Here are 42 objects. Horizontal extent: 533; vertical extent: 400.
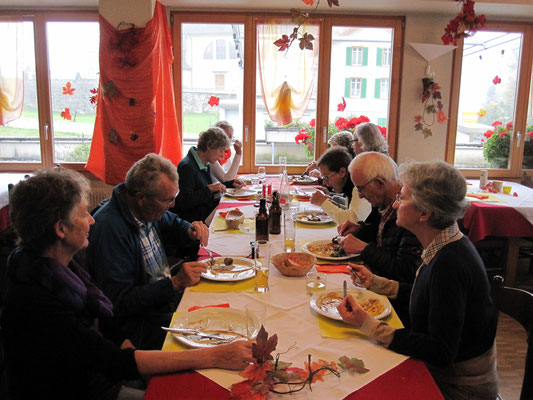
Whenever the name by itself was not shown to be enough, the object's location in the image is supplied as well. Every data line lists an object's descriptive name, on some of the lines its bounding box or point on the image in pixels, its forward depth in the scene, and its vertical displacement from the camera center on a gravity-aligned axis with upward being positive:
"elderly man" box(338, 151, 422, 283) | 1.92 -0.50
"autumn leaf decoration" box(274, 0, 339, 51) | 2.55 +0.58
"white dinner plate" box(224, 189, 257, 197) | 3.85 -0.61
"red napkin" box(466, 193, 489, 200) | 3.93 -0.59
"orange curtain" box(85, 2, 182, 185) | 4.55 +0.30
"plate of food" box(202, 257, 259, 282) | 1.86 -0.63
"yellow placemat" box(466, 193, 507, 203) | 3.88 -0.61
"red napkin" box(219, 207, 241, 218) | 3.06 -0.62
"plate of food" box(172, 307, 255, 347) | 1.37 -0.65
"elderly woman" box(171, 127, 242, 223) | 3.59 -0.47
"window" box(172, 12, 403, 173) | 5.14 +0.50
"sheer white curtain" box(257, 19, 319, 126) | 5.10 +0.61
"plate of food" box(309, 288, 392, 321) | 1.53 -0.63
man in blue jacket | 1.75 -0.55
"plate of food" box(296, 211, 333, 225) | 2.88 -0.61
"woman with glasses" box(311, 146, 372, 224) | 2.87 -0.45
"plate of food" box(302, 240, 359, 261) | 2.12 -0.62
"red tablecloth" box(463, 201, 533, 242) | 3.62 -0.75
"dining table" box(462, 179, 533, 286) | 3.62 -0.76
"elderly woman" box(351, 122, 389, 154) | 3.88 -0.11
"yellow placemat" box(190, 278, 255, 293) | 1.77 -0.65
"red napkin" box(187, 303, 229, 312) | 1.59 -0.65
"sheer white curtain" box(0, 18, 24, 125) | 5.10 +0.57
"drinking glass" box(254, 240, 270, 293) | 1.75 -0.57
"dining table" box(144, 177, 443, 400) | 1.14 -0.66
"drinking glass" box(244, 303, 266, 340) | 1.38 -0.61
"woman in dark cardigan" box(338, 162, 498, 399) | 1.34 -0.54
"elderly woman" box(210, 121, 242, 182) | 4.44 -0.42
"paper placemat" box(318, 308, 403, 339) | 1.41 -0.65
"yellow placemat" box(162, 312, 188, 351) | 1.33 -0.67
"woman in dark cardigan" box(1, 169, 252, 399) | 1.22 -0.55
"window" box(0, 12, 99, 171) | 5.14 +0.29
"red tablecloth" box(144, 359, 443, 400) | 1.12 -0.67
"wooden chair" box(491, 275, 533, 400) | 1.39 -0.60
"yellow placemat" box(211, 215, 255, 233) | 2.70 -0.63
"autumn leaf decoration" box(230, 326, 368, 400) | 1.11 -0.65
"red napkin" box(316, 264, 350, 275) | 1.99 -0.64
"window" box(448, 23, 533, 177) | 5.32 +0.30
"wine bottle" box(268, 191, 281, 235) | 2.62 -0.56
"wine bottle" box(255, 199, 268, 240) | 2.40 -0.53
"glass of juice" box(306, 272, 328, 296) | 1.75 -0.61
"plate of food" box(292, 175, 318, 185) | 4.67 -0.58
